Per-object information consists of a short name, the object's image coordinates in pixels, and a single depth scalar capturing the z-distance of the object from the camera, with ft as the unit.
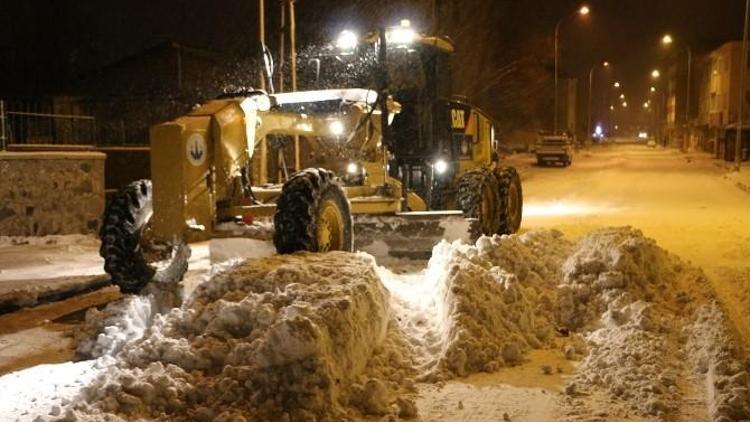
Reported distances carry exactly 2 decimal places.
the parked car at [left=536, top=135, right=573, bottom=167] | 135.44
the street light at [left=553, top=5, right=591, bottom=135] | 147.74
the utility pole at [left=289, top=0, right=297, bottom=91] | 44.17
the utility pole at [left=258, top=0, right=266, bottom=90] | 32.56
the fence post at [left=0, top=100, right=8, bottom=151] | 48.57
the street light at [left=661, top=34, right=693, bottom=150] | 219.30
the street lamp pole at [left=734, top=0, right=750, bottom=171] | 102.34
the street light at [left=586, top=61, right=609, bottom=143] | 241.14
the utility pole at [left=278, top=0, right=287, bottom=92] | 42.06
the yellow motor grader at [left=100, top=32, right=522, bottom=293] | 25.81
